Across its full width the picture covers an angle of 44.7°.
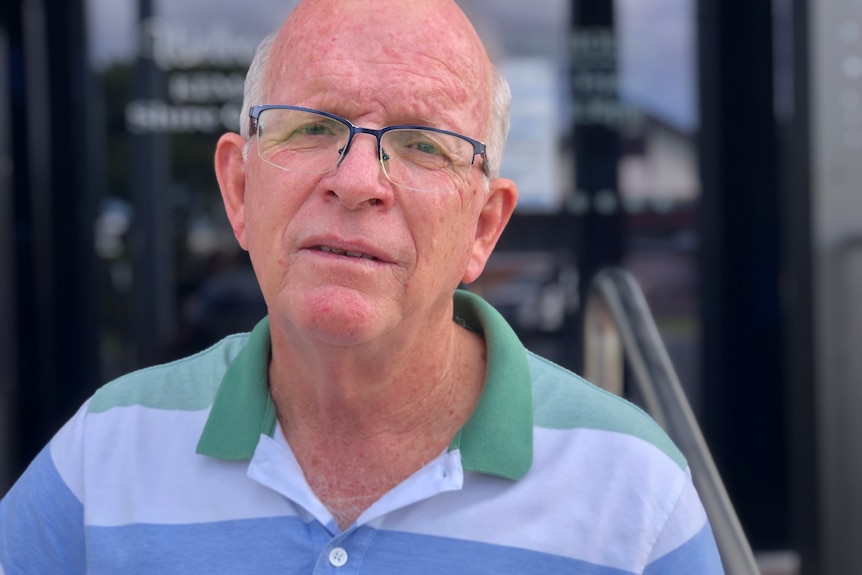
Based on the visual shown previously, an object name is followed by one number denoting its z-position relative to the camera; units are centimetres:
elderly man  140
